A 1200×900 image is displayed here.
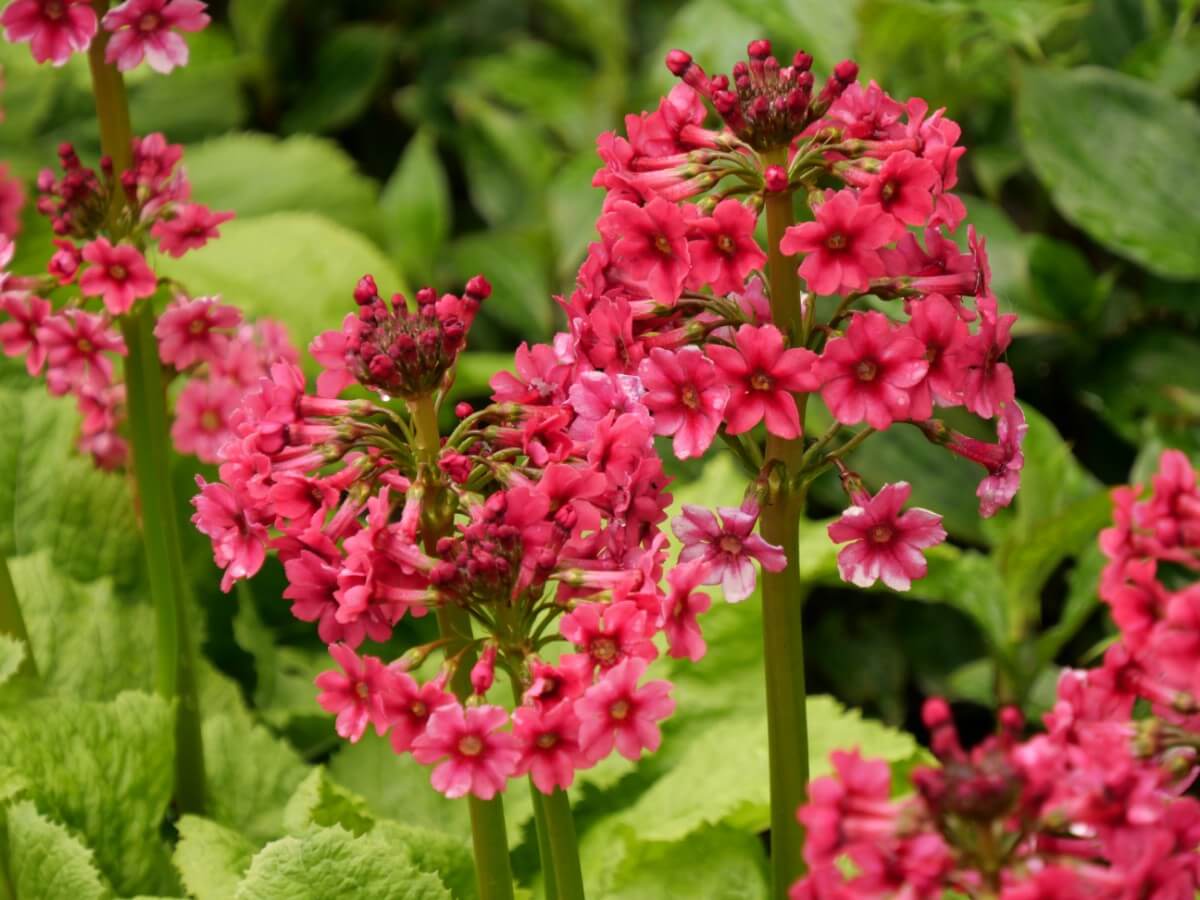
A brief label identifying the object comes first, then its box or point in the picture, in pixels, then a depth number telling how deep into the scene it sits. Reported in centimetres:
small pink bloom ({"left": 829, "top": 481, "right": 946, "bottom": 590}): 309
